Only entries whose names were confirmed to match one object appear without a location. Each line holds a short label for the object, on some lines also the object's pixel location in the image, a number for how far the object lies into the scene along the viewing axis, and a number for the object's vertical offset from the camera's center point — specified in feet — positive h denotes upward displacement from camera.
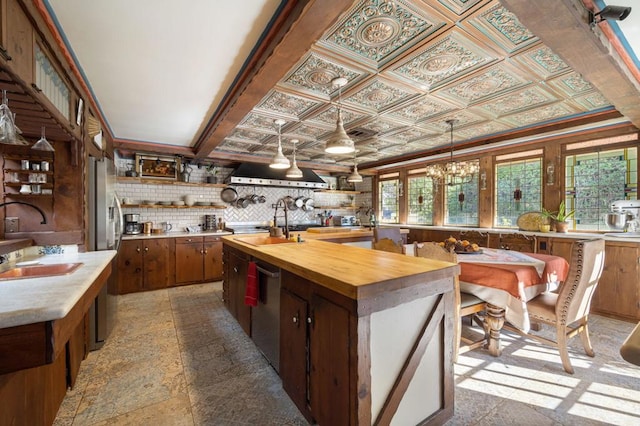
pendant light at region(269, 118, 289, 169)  11.53 +2.14
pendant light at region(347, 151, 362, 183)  15.44 +1.91
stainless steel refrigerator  8.25 -0.57
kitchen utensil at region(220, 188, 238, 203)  19.11 +1.17
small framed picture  16.33 +2.78
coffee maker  15.38 -0.71
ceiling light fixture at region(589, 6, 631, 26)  5.00 +3.74
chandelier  12.14 +1.90
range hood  17.60 +2.33
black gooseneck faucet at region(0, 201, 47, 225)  7.16 +0.04
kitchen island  4.24 -2.27
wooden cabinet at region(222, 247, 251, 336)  8.72 -2.69
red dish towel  7.60 -2.16
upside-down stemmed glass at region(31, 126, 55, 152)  6.10 +1.51
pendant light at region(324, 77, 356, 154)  8.21 +2.16
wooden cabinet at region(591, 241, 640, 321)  10.67 -3.01
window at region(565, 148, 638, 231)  11.71 +1.28
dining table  7.52 -2.17
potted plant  13.03 -0.27
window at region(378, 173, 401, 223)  22.33 +1.05
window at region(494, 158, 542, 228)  14.57 +1.19
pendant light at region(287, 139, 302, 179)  13.06 +1.90
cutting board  14.32 -1.04
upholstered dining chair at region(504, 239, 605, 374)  7.01 -2.40
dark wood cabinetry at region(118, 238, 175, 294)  14.17 -2.86
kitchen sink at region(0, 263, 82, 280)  5.50 -1.25
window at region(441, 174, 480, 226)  17.16 +0.43
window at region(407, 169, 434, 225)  19.80 +0.94
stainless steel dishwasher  6.73 -2.82
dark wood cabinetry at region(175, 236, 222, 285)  15.49 -2.81
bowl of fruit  10.00 -1.35
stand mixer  10.88 -0.23
